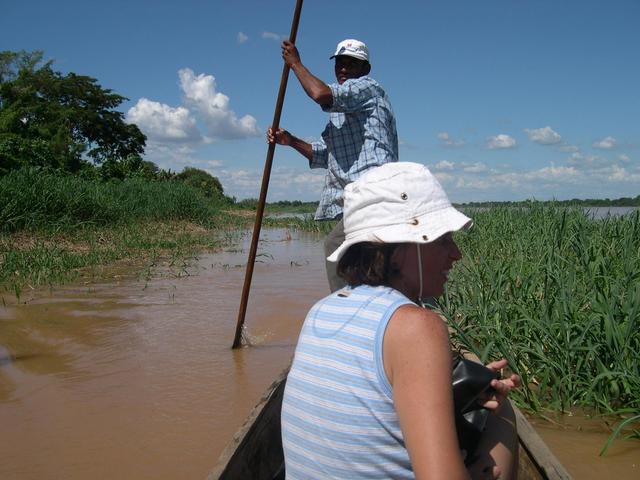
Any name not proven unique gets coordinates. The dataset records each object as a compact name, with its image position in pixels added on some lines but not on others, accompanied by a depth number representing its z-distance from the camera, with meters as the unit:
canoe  1.53
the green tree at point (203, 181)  26.03
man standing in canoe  2.85
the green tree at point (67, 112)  19.06
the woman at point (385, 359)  0.94
